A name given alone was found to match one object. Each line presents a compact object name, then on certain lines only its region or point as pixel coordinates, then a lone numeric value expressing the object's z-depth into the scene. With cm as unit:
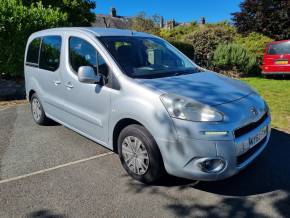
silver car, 238
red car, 938
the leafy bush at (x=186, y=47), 1185
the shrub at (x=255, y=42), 1208
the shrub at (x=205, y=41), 1294
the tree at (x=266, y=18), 1464
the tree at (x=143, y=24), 2085
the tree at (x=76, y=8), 1025
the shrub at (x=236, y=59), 1077
